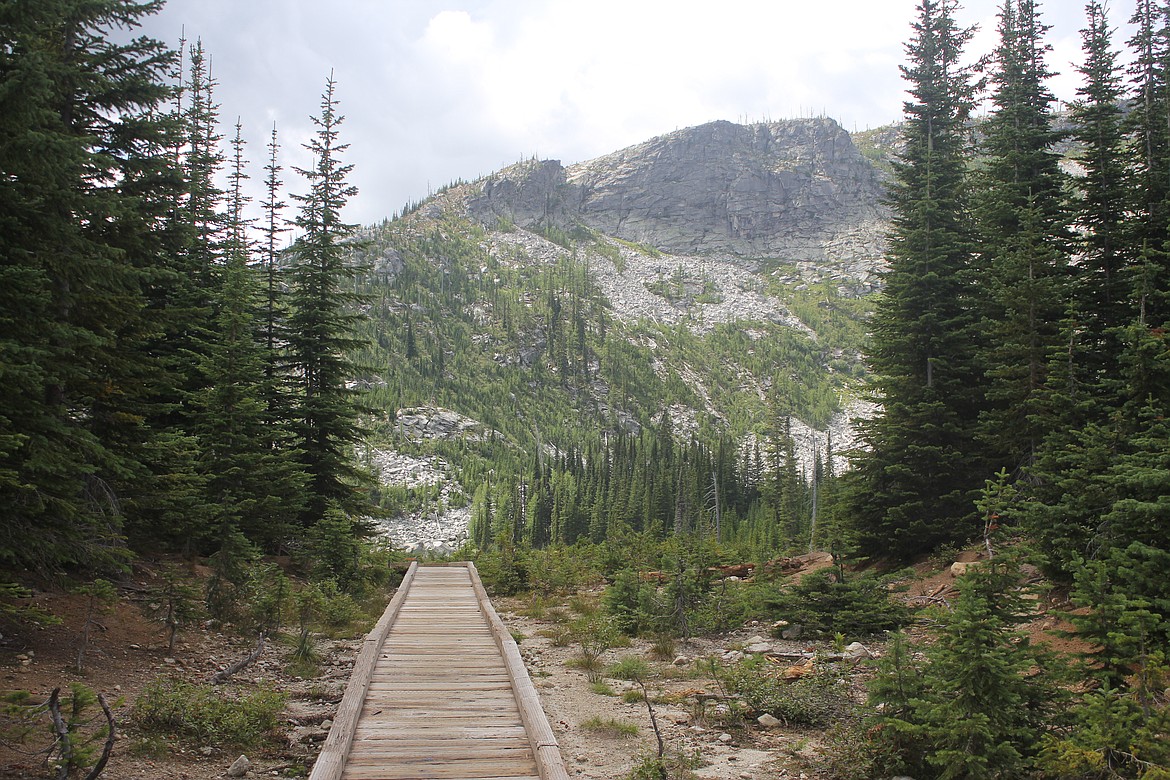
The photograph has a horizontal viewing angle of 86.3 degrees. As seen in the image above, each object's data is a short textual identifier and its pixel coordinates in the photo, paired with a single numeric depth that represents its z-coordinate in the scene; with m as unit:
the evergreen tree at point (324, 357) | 18.66
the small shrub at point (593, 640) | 10.68
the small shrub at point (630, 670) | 9.95
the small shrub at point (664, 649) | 11.41
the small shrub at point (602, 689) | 9.17
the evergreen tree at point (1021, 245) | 13.34
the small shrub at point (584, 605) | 15.37
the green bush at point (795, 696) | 7.70
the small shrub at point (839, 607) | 11.33
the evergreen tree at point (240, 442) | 11.73
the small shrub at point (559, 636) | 12.83
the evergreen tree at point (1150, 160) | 12.01
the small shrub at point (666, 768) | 5.55
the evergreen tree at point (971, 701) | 4.86
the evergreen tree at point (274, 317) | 18.00
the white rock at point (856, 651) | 9.96
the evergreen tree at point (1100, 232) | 13.11
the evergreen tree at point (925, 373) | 16.41
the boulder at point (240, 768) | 5.58
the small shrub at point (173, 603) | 8.47
